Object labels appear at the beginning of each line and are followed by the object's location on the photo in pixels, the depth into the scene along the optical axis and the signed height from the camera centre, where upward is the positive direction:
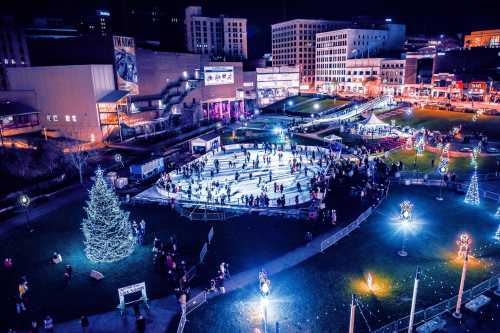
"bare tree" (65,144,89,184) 33.49 -7.44
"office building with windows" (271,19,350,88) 109.81 +10.95
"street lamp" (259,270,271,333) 12.52 -8.22
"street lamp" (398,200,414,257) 17.89 -8.36
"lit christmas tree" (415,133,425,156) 36.44 -7.21
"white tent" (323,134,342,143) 42.69 -7.26
